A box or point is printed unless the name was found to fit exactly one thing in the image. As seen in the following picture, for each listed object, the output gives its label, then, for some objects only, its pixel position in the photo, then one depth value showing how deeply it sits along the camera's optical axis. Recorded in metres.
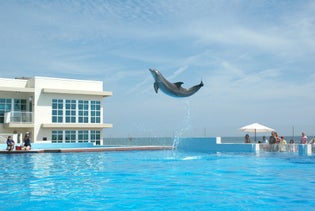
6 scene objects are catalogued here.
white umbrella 28.08
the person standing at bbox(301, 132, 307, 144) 23.50
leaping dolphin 14.86
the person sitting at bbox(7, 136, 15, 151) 25.73
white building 34.41
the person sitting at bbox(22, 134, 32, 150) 26.48
